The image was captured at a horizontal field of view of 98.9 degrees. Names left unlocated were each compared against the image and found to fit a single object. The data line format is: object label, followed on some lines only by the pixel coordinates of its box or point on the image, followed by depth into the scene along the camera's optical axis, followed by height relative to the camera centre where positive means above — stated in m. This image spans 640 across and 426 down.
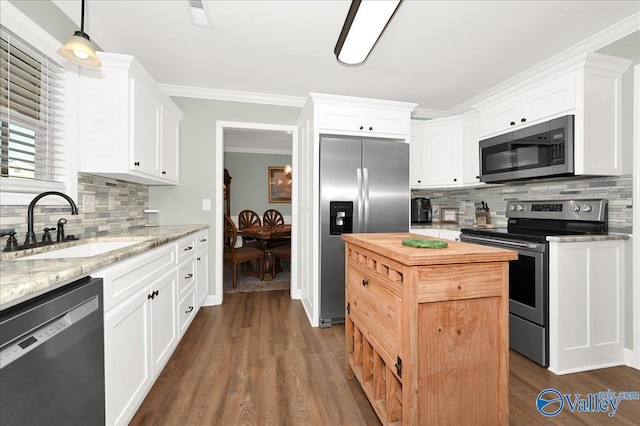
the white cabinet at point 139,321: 1.17 -0.59
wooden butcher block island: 1.09 -0.50
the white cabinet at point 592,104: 1.96 +0.82
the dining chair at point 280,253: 4.18 -0.61
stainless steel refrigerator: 2.65 +0.16
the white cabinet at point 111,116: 1.92 +0.69
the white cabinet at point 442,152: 3.24 +0.78
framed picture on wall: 6.31 +0.65
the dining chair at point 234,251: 3.78 -0.55
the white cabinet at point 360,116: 2.66 +0.99
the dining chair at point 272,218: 5.56 -0.10
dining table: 4.08 -0.34
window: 1.44 +0.58
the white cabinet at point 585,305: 1.90 -0.64
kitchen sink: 1.45 -0.22
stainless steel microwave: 2.04 +0.53
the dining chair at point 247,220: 5.52 -0.14
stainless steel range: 1.94 -0.34
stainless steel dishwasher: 0.71 -0.45
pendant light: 1.37 +0.82
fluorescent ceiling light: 1.57 +1.21
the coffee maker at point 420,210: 3.68 +0.05
